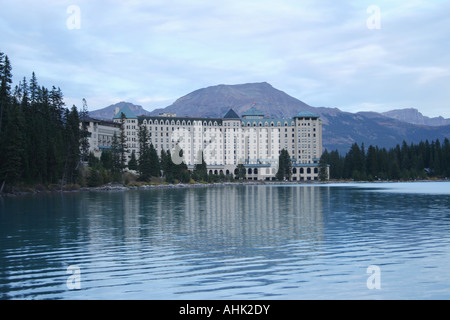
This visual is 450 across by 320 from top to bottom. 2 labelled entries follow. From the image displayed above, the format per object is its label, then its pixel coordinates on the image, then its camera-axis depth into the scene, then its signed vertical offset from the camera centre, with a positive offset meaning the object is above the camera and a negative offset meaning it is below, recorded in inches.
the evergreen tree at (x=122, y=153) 6084.6 +261.7
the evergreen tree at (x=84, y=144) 5754.9 +373.7
